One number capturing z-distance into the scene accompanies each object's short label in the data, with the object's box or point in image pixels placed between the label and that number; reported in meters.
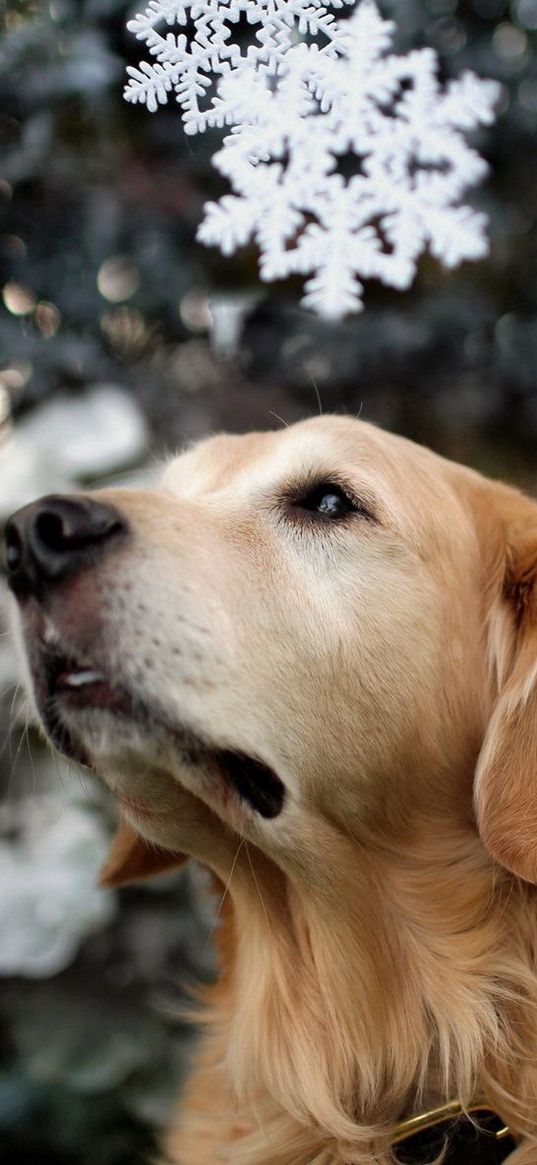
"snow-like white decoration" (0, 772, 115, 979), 0.88
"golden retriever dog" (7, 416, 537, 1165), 0.70
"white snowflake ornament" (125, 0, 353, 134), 0.66
